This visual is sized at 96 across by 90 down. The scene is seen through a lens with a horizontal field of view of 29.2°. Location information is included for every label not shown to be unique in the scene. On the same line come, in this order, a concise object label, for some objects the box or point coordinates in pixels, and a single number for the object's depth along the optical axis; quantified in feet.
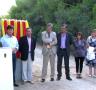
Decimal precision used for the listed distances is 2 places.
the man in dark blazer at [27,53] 19.42
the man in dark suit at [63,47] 20.19
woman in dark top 21.26
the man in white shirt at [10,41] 18.40
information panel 15.08
